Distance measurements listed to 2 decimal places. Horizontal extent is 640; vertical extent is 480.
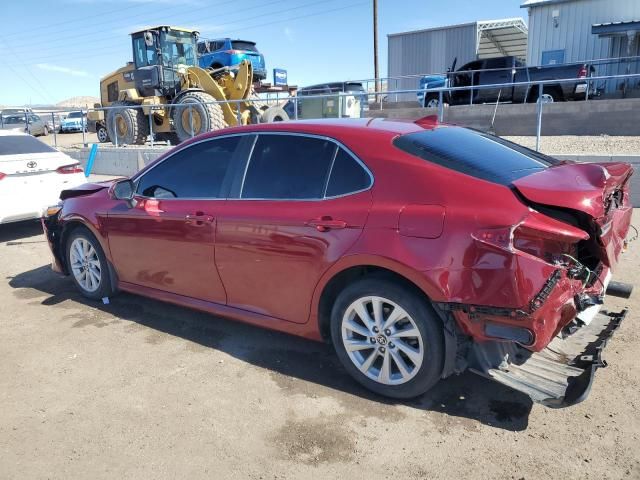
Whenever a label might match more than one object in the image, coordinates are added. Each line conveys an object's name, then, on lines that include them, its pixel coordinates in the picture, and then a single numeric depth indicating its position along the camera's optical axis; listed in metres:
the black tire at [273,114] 14.65
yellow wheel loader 14.60
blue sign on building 26.73
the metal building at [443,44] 29.64
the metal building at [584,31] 20.66
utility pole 30.28
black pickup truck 16.27
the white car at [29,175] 7.17
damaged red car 2.73
